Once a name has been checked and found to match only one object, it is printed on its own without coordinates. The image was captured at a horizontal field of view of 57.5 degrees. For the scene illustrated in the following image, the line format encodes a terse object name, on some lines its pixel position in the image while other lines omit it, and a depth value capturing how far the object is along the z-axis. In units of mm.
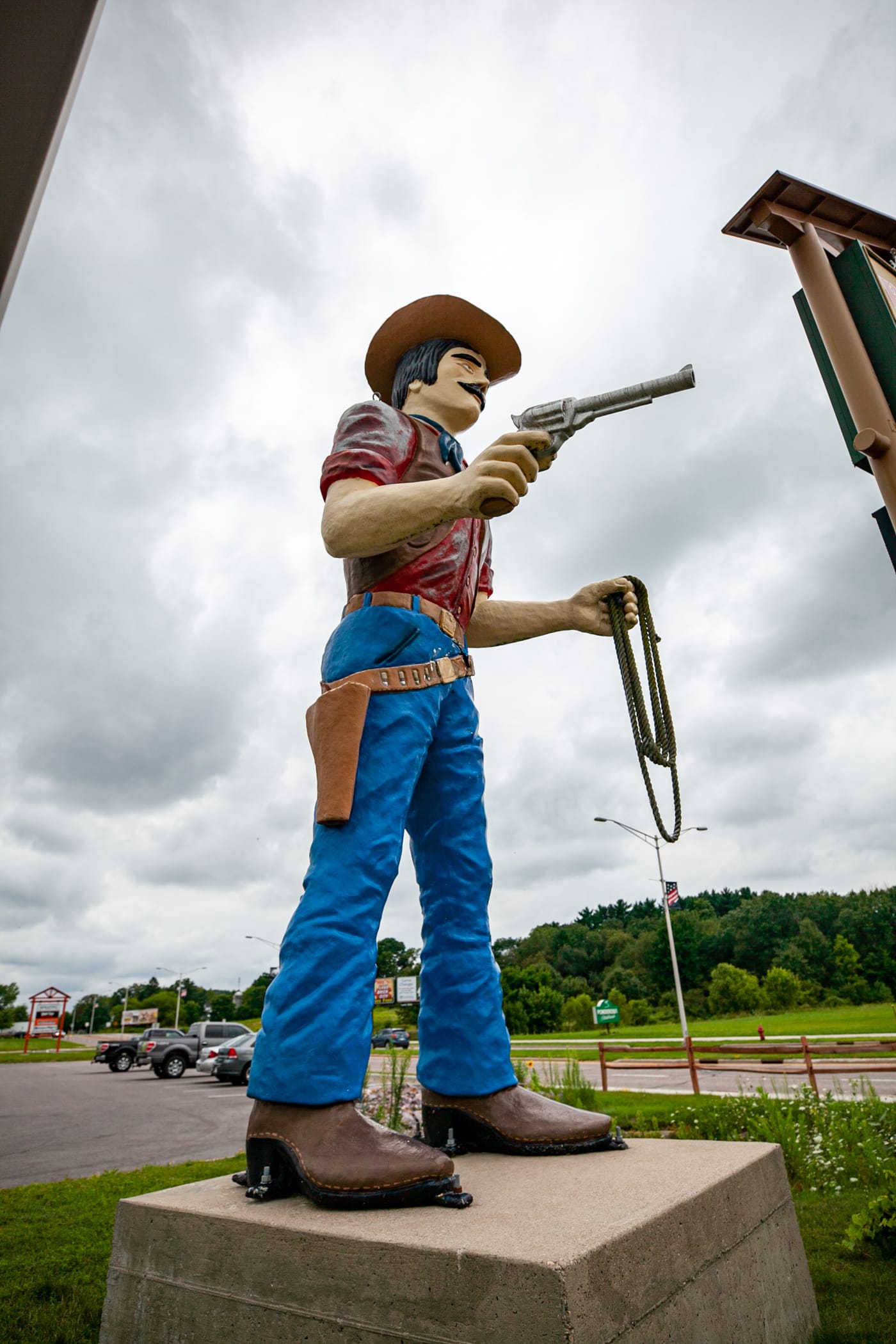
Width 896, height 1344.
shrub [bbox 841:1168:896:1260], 2762
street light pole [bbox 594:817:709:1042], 18562
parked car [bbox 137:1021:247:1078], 20188
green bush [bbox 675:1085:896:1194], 4012
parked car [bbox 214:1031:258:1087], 16219
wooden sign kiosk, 2932
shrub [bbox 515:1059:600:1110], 7039
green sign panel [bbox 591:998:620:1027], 17797
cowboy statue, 1869
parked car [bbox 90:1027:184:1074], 22906
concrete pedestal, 1356
